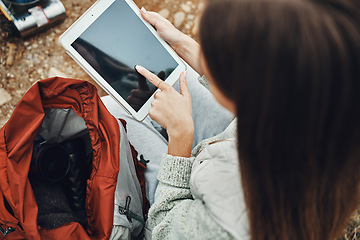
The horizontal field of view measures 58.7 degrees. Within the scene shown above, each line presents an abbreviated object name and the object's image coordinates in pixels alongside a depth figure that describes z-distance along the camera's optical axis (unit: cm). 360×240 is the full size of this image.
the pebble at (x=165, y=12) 164
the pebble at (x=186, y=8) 169
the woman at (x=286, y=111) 44
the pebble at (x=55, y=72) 150
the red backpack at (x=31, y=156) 79
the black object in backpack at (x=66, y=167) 96
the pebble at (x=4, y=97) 144
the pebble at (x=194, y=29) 167
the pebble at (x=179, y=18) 166
